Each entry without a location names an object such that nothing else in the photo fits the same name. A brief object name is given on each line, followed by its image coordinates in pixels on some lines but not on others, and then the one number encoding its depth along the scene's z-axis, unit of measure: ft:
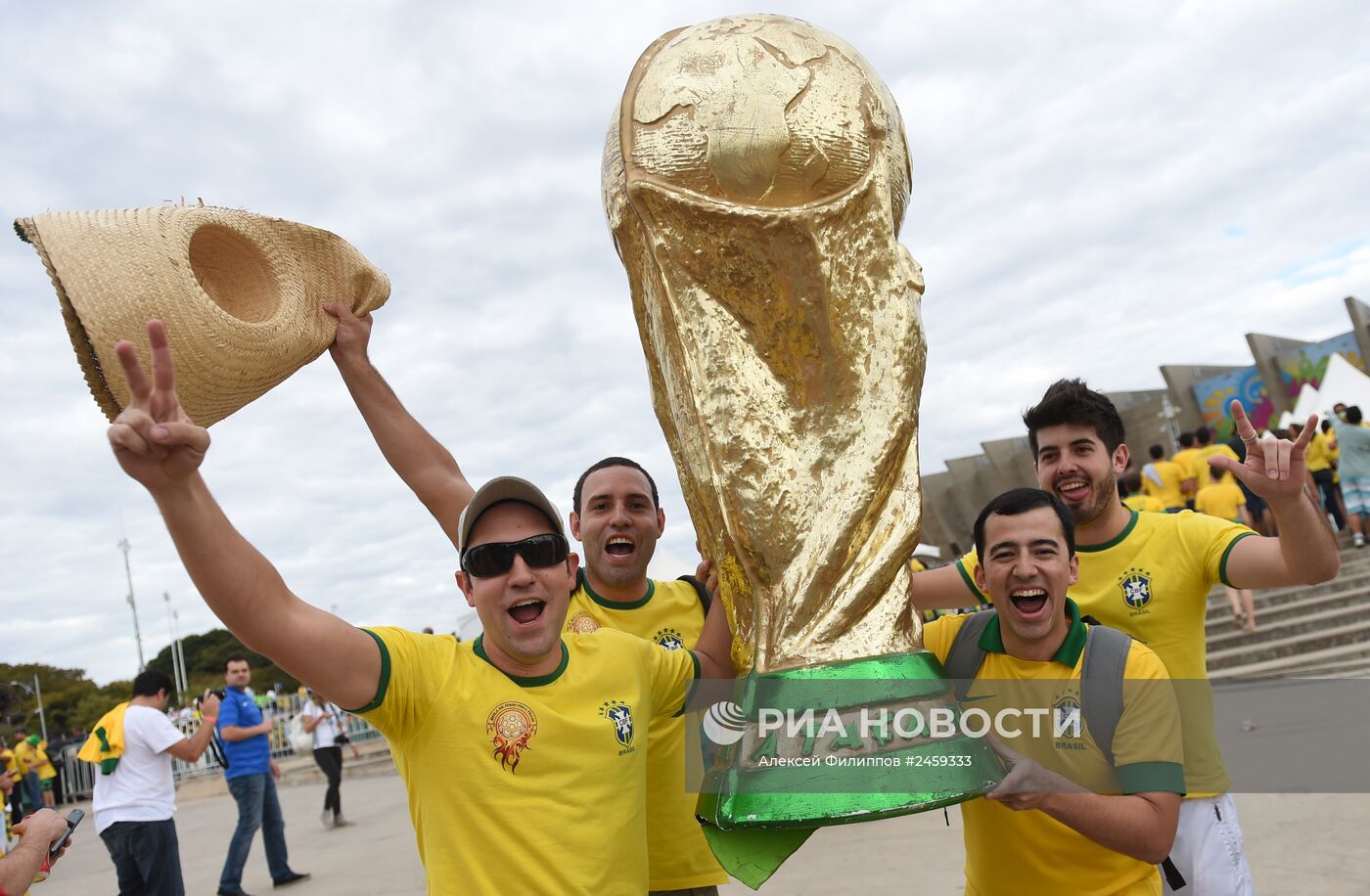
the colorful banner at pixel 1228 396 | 77.15
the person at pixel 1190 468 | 31.14
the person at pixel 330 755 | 32.83
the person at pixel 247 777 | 22.59
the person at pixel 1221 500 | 29.40
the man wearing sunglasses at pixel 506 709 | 6.07
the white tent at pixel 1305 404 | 61.26
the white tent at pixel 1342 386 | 55.21
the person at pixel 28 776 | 40.63
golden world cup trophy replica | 6.37
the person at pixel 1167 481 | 32.01
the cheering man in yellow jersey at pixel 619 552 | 7.94
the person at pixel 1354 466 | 32.99
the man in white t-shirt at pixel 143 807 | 18.95
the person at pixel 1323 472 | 37.42
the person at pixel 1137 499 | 25.12
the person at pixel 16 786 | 31.58
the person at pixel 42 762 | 41.88
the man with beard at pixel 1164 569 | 8.04
